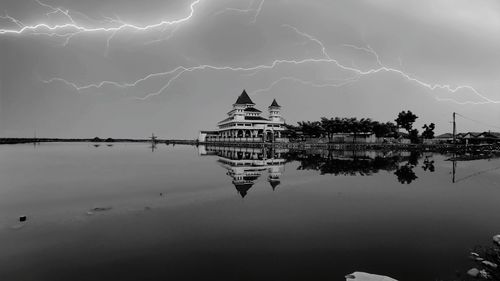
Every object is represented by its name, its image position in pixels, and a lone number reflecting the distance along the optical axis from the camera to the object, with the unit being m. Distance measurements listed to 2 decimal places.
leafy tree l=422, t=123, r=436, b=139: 82.31
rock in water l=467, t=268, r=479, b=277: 6.61
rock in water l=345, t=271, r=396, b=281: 6.13
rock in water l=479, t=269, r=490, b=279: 6.45
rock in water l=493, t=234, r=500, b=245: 8.41
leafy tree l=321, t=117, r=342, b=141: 74.95
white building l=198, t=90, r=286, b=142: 88.19
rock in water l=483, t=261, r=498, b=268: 6.88
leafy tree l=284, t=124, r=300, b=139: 91.25
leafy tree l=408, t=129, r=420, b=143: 75.08
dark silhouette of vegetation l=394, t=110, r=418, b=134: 76.56
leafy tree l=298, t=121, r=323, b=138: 81.72
